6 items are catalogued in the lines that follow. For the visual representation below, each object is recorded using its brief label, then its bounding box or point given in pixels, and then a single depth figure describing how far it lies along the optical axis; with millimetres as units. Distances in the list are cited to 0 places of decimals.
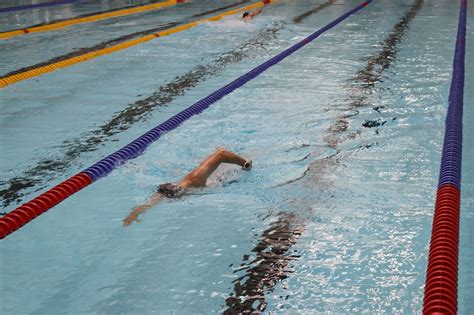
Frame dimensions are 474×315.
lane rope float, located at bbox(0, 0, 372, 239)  2596
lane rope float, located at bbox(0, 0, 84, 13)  10756
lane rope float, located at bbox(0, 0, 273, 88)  5394
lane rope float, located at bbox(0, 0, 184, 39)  8126
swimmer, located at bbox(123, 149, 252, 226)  2795
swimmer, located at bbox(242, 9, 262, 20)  9312
